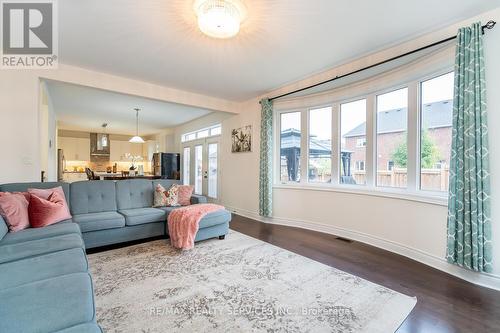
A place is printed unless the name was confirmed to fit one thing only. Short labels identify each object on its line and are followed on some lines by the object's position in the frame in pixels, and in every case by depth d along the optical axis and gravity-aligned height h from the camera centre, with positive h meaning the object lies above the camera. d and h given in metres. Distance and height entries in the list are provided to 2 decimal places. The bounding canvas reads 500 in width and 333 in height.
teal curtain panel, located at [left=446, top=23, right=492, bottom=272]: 2.24 +0.00
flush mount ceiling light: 2.11 +1.38
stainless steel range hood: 9.73 +0.76
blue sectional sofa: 1.08 -0.69
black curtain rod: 2.29 +1.35
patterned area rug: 1.75 -1.18
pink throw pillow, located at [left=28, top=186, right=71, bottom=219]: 2.90 -0.35
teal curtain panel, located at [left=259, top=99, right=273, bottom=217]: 4.77 +0.09
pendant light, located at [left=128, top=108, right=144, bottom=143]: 6.35 +1.45
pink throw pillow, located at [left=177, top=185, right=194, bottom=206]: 4.18 -0.55
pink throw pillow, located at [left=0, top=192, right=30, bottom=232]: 2.49 -0.50
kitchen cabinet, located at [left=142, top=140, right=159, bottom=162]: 10.42 +0.70
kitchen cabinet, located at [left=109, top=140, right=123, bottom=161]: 10.20 +0.60
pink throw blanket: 3.18 -0.85
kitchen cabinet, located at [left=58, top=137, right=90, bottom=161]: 9.21 +0.68
